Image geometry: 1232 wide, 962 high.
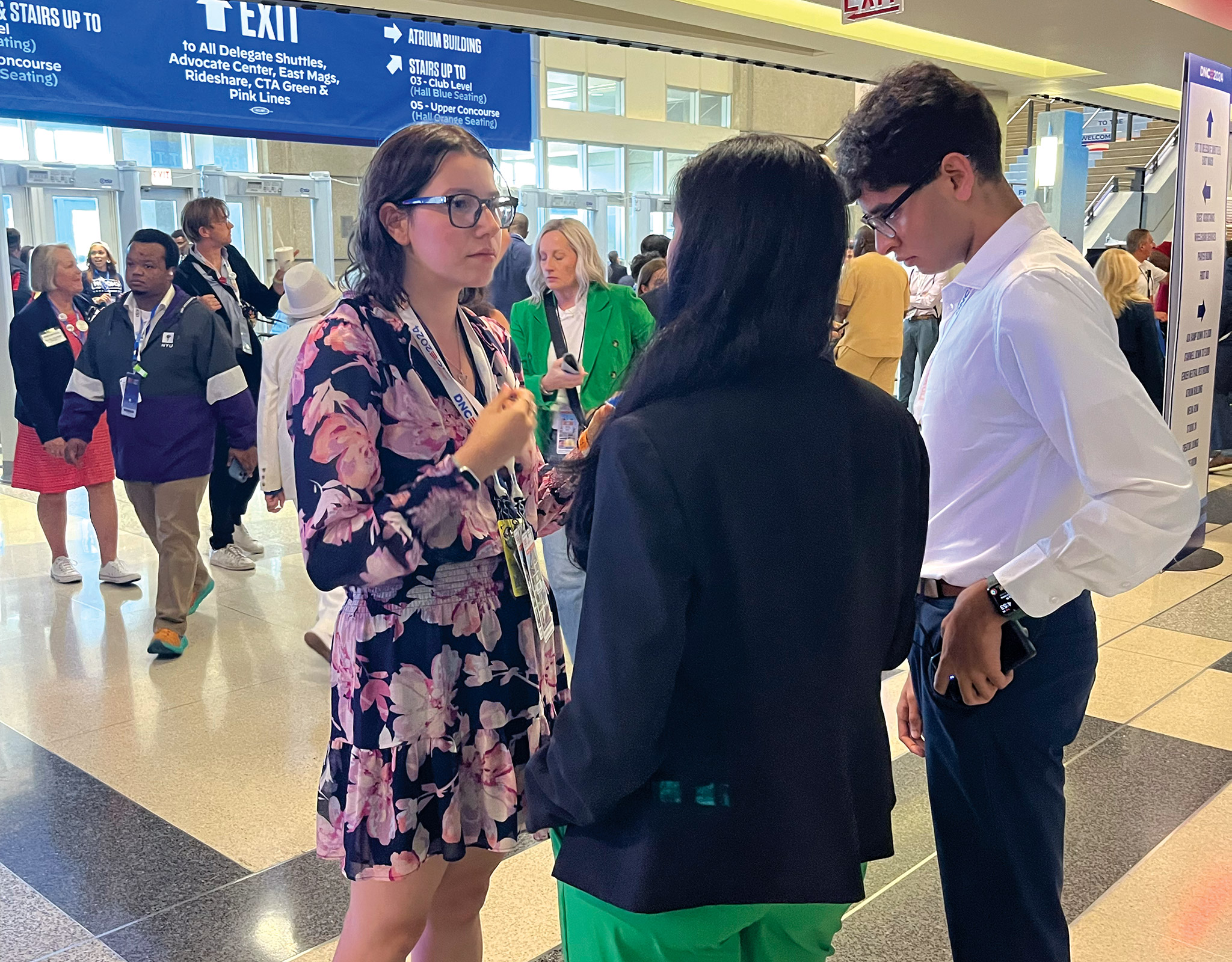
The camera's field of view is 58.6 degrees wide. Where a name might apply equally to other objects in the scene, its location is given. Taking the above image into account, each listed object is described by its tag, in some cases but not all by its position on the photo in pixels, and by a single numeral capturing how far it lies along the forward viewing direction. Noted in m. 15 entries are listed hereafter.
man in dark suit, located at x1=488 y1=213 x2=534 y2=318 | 6.84
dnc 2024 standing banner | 5.17
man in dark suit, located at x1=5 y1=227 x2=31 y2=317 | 9.22
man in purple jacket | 4.67
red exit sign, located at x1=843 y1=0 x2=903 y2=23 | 6.57
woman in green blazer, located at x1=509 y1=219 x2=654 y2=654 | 4.15
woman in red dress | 5.59
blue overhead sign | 5.22
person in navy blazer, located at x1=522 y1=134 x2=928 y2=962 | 1.10
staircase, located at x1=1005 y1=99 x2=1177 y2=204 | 17.41
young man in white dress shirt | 1.48
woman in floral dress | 1.57
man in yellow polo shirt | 5.82
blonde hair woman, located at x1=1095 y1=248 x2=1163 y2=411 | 7.20
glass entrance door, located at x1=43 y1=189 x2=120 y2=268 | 11.93
